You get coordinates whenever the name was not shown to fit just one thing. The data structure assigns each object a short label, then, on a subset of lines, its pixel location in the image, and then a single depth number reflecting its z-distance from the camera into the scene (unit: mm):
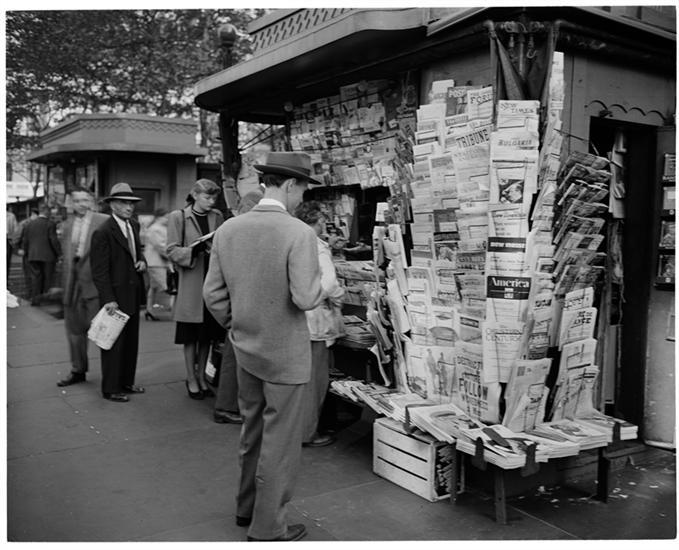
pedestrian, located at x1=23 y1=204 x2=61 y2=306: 12258
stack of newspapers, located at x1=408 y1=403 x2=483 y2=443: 3729
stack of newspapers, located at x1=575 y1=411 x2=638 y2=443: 3873
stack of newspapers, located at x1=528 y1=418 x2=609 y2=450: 3730
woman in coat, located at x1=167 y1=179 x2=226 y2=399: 5742
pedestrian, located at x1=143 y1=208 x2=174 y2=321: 9969
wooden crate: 3836
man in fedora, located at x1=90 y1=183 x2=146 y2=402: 5762
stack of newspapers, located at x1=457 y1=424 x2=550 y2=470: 3441
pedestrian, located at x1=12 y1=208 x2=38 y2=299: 12728
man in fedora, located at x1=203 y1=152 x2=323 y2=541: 3191
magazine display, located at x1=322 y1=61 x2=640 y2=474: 3660
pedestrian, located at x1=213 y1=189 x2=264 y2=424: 5270
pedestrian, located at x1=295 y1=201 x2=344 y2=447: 4664
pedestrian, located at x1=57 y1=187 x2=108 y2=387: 6098
